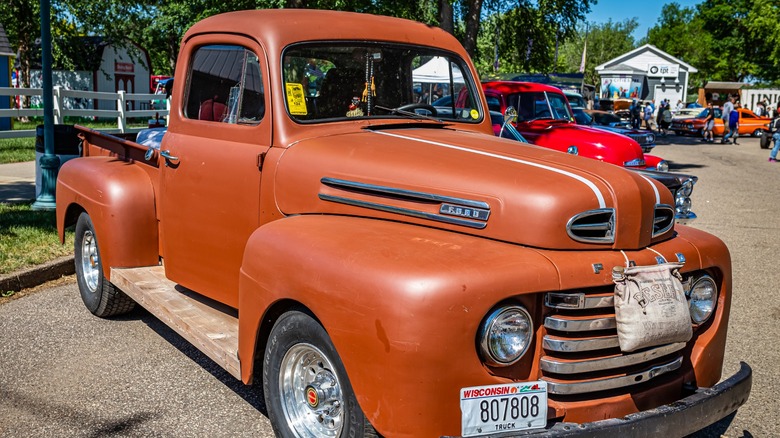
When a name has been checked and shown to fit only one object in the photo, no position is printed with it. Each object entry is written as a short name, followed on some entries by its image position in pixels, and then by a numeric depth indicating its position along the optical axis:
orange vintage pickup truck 2.66
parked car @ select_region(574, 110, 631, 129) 24.08
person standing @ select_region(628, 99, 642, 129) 35.81
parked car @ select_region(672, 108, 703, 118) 43.41
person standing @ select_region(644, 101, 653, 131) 44.16
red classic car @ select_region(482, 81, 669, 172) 11.11
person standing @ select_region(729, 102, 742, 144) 31.52
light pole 9.12
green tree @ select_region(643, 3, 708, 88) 77.75
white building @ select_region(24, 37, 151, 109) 36.12
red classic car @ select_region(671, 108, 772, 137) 37.14
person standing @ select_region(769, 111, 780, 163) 22.86
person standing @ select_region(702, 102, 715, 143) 34.44
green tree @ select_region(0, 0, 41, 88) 27.17
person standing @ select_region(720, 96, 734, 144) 32.00
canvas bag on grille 2.84
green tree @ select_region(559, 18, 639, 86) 88.81
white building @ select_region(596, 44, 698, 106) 64.31
